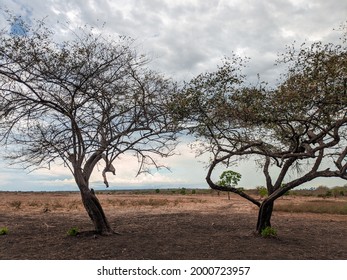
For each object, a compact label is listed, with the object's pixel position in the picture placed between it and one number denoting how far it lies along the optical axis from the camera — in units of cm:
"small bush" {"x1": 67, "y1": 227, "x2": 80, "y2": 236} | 1324
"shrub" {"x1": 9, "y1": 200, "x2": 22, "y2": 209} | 2810
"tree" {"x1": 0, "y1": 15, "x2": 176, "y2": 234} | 1209
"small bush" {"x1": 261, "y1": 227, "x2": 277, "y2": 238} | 1303
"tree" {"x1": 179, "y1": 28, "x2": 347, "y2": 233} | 1055
